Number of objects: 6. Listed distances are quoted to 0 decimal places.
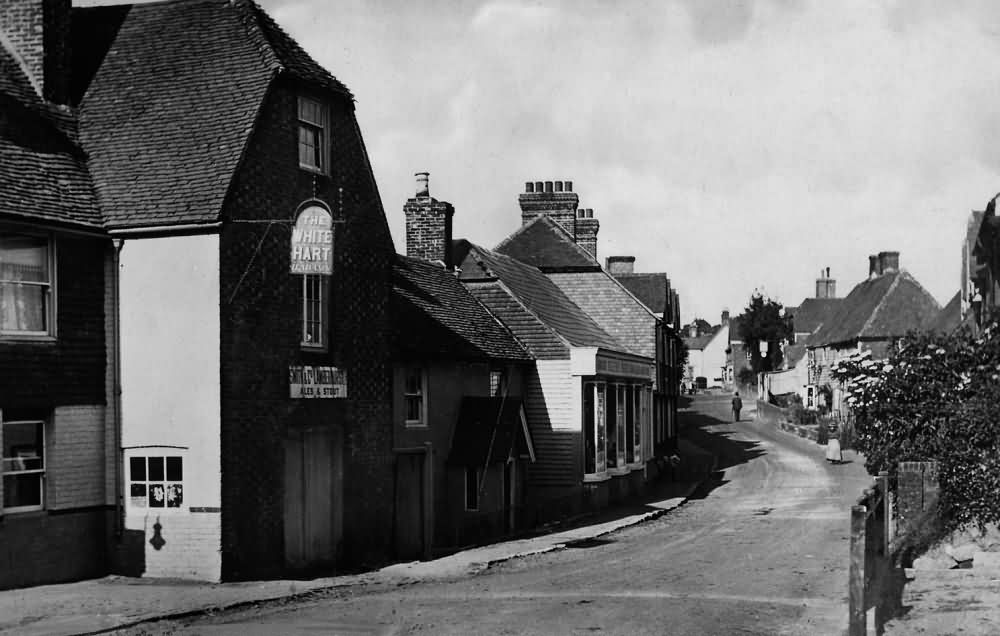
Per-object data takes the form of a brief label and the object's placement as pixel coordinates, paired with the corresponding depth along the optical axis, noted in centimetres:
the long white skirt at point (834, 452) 4619
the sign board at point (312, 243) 1995
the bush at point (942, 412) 1942
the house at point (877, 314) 7406
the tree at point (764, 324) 9756
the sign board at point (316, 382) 2069
